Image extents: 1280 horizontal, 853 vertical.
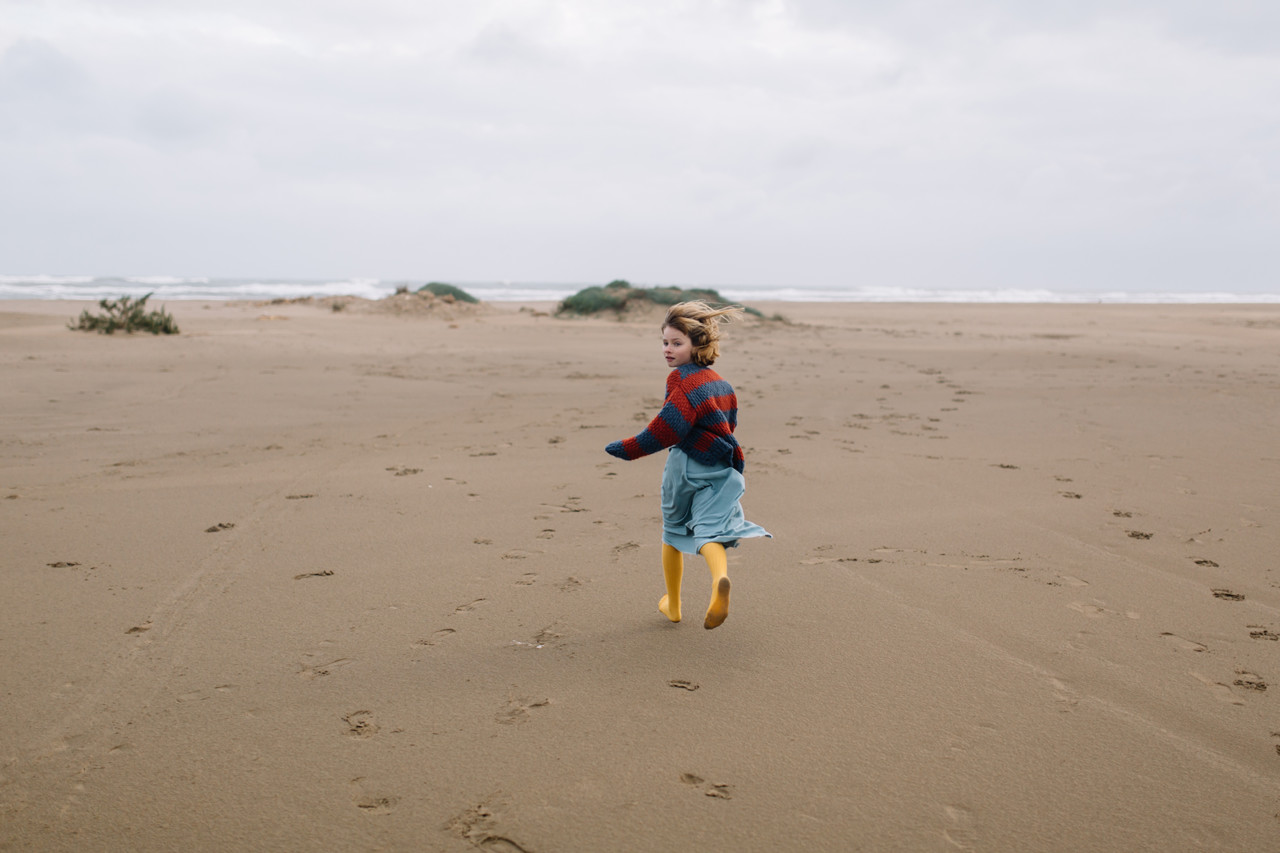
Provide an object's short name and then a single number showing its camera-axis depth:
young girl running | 3.09
